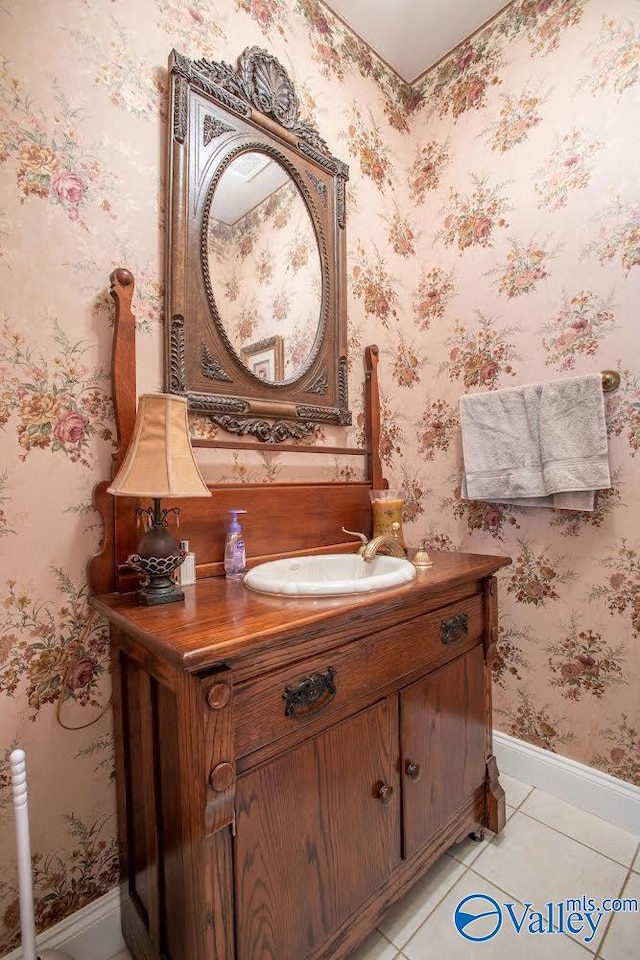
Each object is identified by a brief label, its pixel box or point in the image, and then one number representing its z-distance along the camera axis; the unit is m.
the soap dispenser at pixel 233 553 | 1.11
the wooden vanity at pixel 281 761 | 0.68
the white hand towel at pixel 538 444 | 1.33
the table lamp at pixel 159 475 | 0.84
